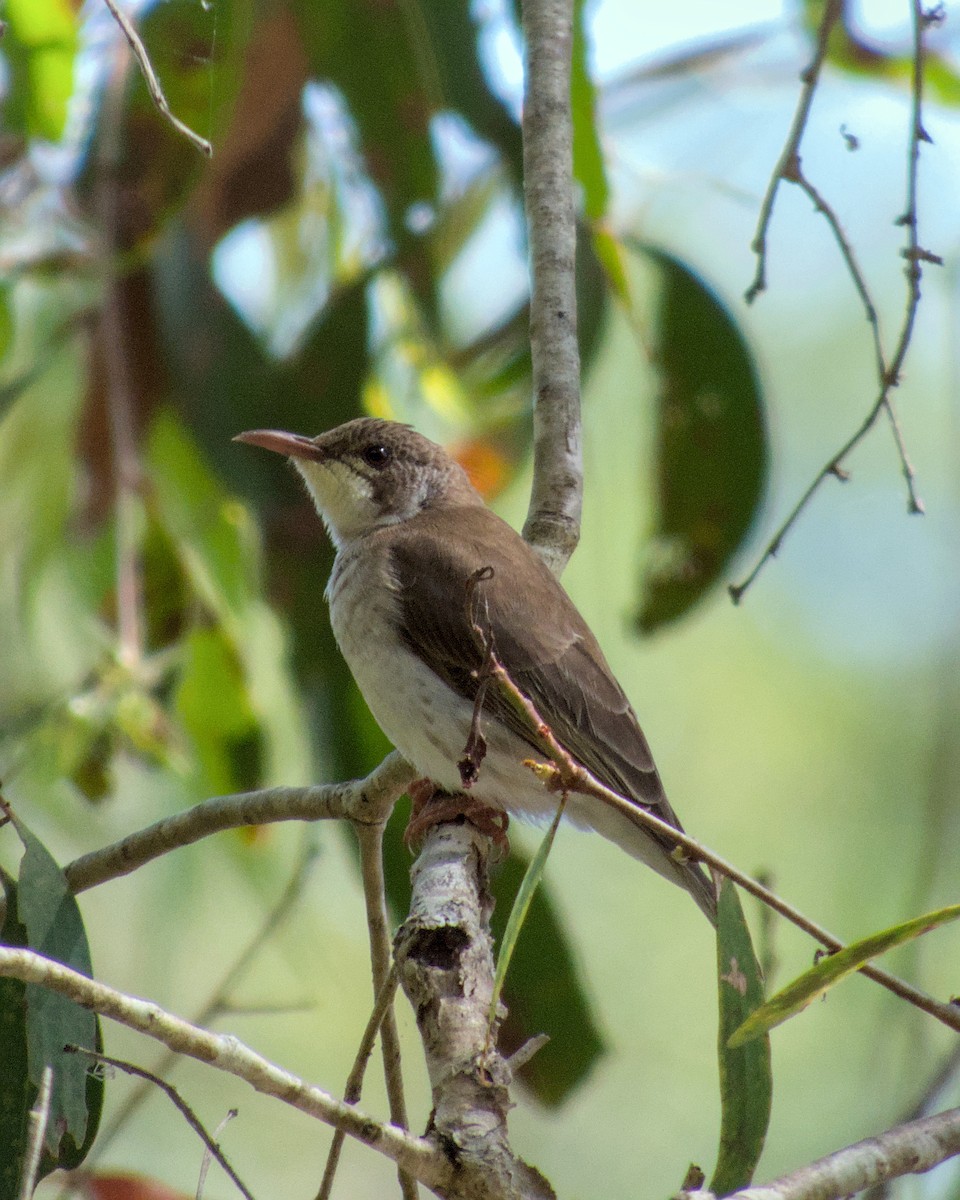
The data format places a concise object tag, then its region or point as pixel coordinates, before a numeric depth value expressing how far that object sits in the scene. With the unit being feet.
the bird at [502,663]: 22.61
